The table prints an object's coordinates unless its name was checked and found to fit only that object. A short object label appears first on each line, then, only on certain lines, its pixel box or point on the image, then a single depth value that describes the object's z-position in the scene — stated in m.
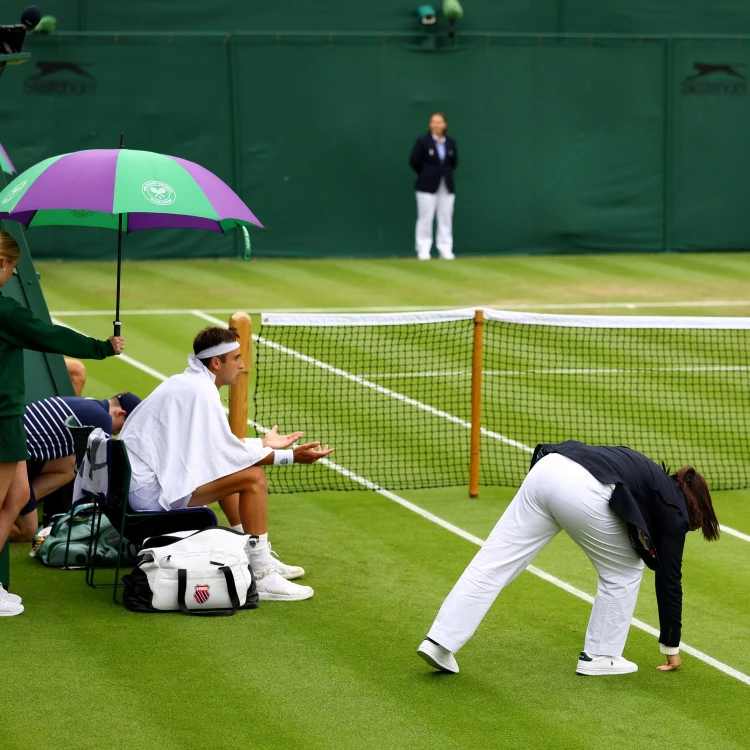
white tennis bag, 14.95
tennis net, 21.95
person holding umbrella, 13.98
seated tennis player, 15.34
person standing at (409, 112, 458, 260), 47.34
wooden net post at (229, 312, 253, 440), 19.17
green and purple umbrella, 15.02
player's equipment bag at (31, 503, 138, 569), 16.67
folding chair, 15.07
